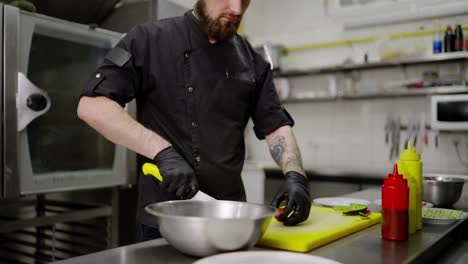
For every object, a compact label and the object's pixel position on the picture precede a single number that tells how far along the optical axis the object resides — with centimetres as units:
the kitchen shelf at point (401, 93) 326
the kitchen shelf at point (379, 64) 331
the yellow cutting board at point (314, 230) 95
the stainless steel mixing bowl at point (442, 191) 159
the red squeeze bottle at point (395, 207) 102
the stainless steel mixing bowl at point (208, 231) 79
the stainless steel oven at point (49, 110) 185
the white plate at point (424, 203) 157
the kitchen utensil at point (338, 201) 157
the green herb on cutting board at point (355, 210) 128
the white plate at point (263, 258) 80
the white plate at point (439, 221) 129
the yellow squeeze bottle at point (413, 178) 116
